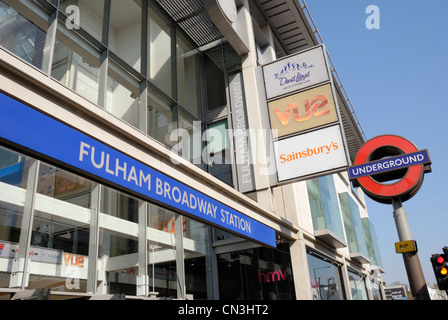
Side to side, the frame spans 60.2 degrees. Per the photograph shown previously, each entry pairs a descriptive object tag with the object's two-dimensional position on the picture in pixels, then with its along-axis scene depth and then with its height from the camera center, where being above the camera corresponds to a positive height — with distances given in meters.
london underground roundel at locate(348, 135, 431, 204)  8.05 +2.49
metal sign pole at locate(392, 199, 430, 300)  7.00 +0.52
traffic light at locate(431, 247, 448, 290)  6.88 +0.37
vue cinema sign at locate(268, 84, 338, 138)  11.52 +5.39
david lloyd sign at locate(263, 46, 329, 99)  12.05 +6.85
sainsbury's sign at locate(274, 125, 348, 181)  10.96 +3.96
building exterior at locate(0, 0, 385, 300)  5.77 +2.76
